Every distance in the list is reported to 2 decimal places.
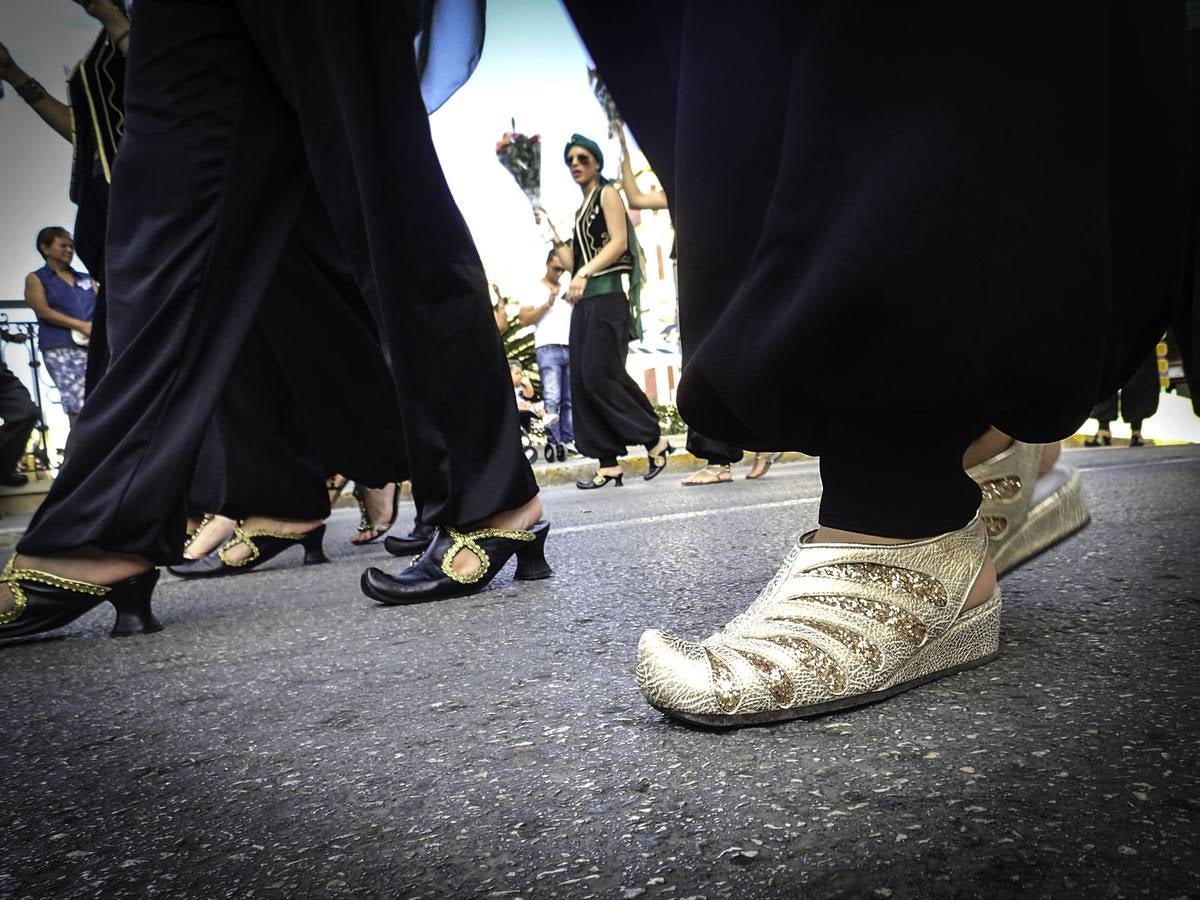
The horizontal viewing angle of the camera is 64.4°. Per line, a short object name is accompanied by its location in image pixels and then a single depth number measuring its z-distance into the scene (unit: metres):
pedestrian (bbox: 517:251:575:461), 8.16
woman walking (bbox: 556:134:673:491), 6.25
